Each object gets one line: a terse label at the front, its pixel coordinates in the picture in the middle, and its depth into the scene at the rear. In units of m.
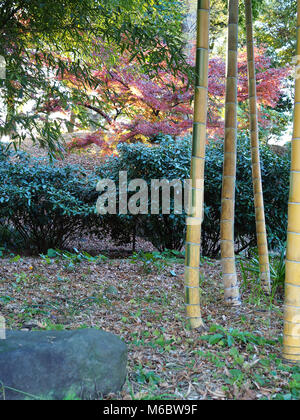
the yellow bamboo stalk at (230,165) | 2.51
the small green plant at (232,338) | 1.98
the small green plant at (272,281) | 2.82
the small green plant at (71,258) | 3.97
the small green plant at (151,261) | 3.72
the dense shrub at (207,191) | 4.61
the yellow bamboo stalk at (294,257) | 1.82
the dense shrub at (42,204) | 4.46
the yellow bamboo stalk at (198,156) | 2.03
